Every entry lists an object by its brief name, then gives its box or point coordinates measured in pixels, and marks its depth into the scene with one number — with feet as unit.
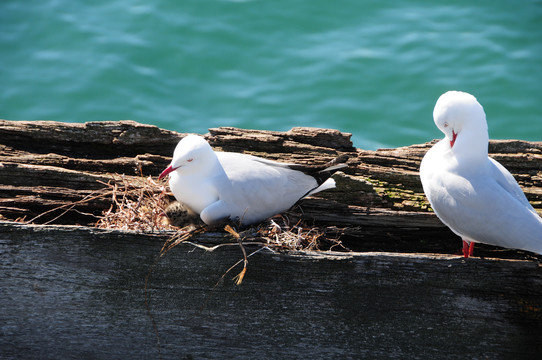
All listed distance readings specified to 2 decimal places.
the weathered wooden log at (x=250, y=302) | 15.67
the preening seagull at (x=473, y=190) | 16.10
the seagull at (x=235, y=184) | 17.94
